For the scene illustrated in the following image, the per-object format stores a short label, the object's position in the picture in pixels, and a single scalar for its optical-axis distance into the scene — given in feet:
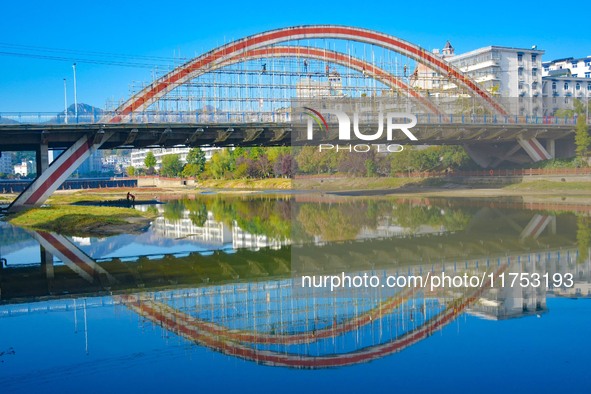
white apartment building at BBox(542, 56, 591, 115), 295.69
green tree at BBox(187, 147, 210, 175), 426.92
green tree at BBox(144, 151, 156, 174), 525.75
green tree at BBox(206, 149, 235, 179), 372.05
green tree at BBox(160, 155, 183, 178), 488.02
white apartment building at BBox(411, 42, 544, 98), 329.52
